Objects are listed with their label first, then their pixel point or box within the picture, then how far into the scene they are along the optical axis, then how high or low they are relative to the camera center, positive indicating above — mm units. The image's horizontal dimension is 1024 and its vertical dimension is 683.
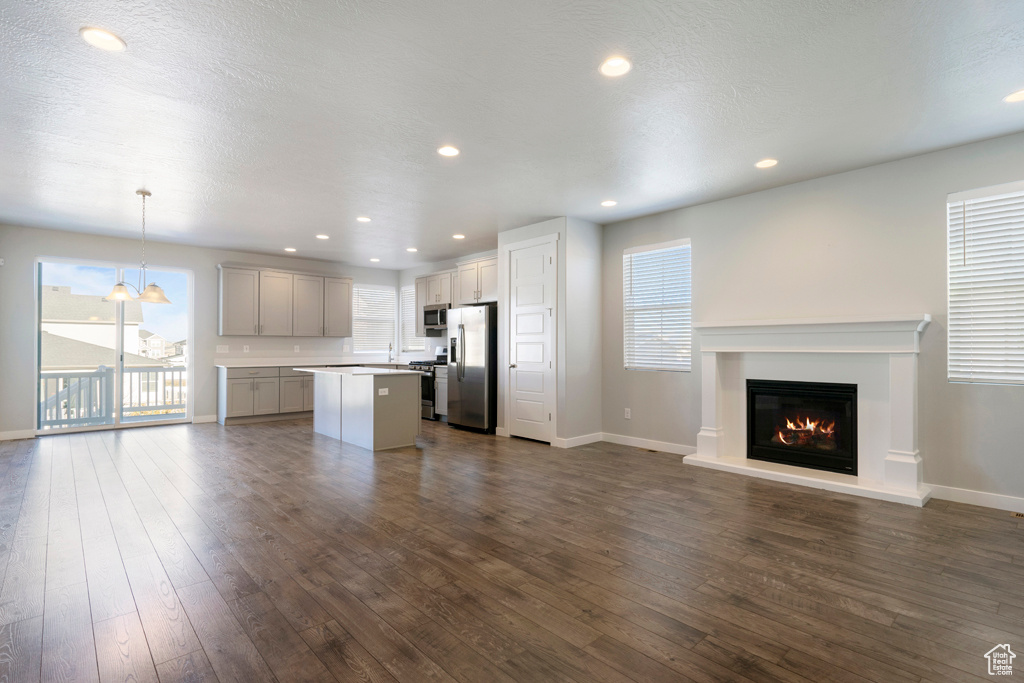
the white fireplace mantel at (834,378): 3795 -317
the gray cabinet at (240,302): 7551 +675
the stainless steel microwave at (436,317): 8273 +472
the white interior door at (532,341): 5879 +40
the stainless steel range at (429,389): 7949 -738
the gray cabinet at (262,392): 7289 -742
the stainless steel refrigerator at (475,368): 6711 -343
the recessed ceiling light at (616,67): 2604 +1515
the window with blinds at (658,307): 5406 +430
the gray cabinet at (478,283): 7535 +983
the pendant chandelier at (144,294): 4840 +507
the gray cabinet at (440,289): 8359 +970
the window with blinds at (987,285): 3527 +435
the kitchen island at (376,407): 5543 -746
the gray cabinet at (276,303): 7927 +683
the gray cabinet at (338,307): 8641 +674
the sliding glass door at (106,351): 6520 -87
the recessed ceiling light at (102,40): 2338 +1504
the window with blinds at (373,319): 9398 +508
